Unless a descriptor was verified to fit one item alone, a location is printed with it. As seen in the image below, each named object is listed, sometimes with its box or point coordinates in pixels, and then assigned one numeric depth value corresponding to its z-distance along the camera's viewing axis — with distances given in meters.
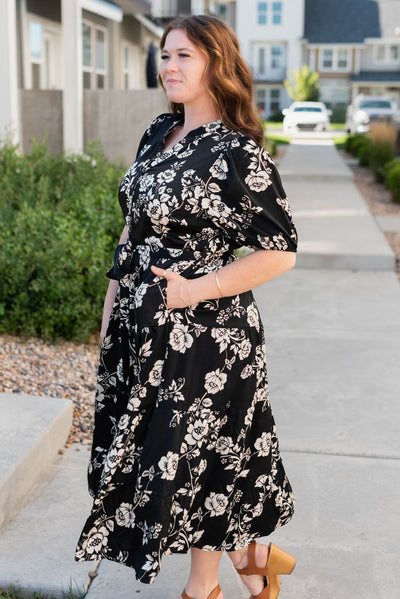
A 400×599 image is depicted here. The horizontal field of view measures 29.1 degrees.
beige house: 9.13
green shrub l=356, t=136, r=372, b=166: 18.66
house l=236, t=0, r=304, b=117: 47.56
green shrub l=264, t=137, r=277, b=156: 19.74
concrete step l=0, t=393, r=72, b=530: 2.96
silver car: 30.78
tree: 45.94
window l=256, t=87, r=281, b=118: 49.81
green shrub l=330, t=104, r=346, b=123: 47.38
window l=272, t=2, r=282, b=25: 47.91
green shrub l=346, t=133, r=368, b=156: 21.47
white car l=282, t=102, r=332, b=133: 35.34
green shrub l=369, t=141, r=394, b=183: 15.93
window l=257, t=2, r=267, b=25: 47.56
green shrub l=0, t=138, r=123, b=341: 4.88
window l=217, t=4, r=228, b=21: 48.09
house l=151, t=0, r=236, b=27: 19.80
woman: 2.14
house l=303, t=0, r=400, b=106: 50.00
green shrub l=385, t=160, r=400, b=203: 12.45
